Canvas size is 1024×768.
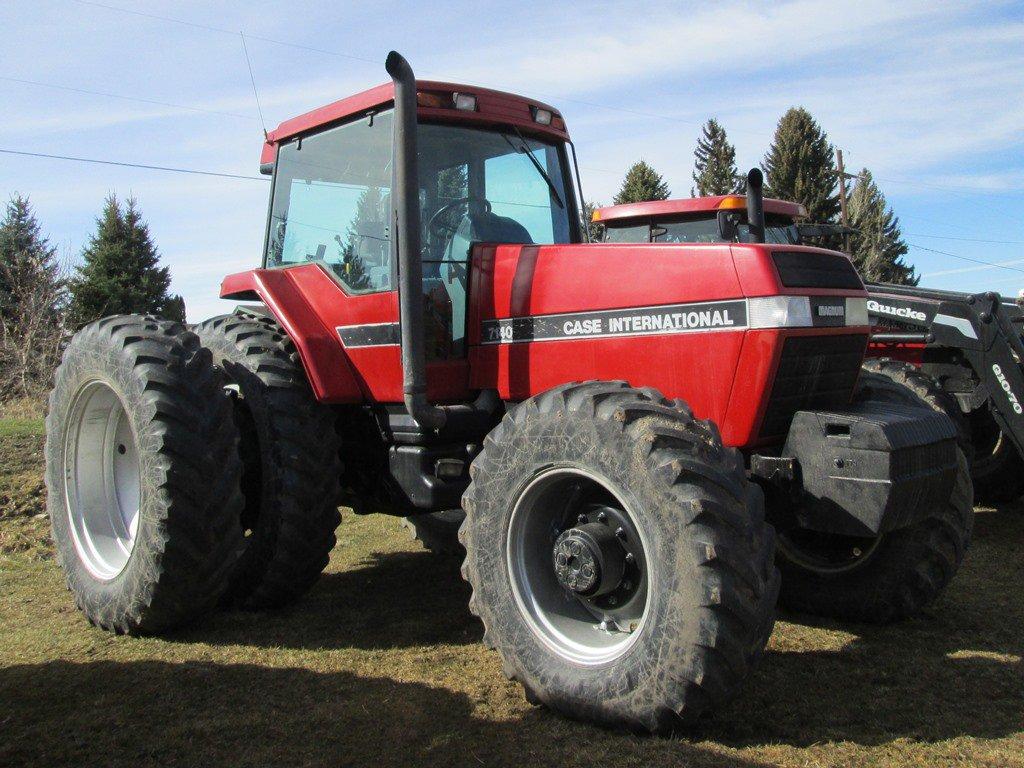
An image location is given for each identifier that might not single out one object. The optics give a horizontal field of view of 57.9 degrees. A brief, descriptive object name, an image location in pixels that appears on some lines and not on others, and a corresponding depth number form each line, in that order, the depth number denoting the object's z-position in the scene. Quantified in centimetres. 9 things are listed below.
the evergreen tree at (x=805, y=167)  4631
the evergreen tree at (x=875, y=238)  5009
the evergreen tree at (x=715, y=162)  4888
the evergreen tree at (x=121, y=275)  3444
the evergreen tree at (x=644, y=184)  4125
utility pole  4165
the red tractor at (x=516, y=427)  328
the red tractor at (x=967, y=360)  659
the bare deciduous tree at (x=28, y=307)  2088
